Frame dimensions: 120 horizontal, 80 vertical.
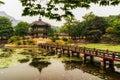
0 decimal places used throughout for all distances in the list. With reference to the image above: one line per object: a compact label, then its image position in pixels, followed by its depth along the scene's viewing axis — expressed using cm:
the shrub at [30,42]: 3020
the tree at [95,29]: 3377
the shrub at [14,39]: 3094
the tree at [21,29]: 3766
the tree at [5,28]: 3767
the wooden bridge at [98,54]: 1087
